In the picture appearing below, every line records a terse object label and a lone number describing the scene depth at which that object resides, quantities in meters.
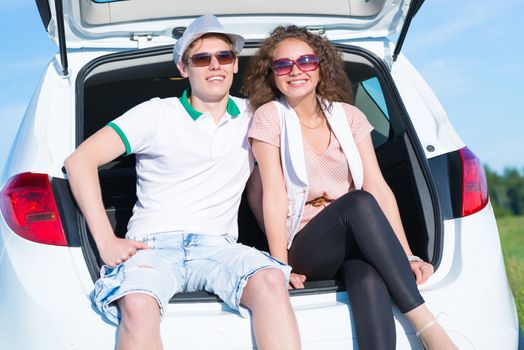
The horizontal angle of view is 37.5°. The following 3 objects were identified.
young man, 2.21
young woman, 2.35
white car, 2.24
